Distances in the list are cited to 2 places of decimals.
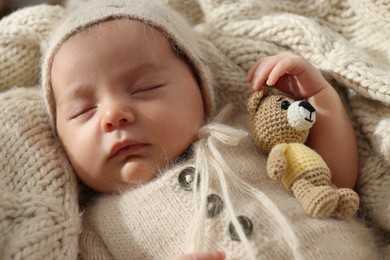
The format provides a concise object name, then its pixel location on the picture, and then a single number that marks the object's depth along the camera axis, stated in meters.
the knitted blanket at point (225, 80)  0.40
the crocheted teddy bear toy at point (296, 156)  0.38
